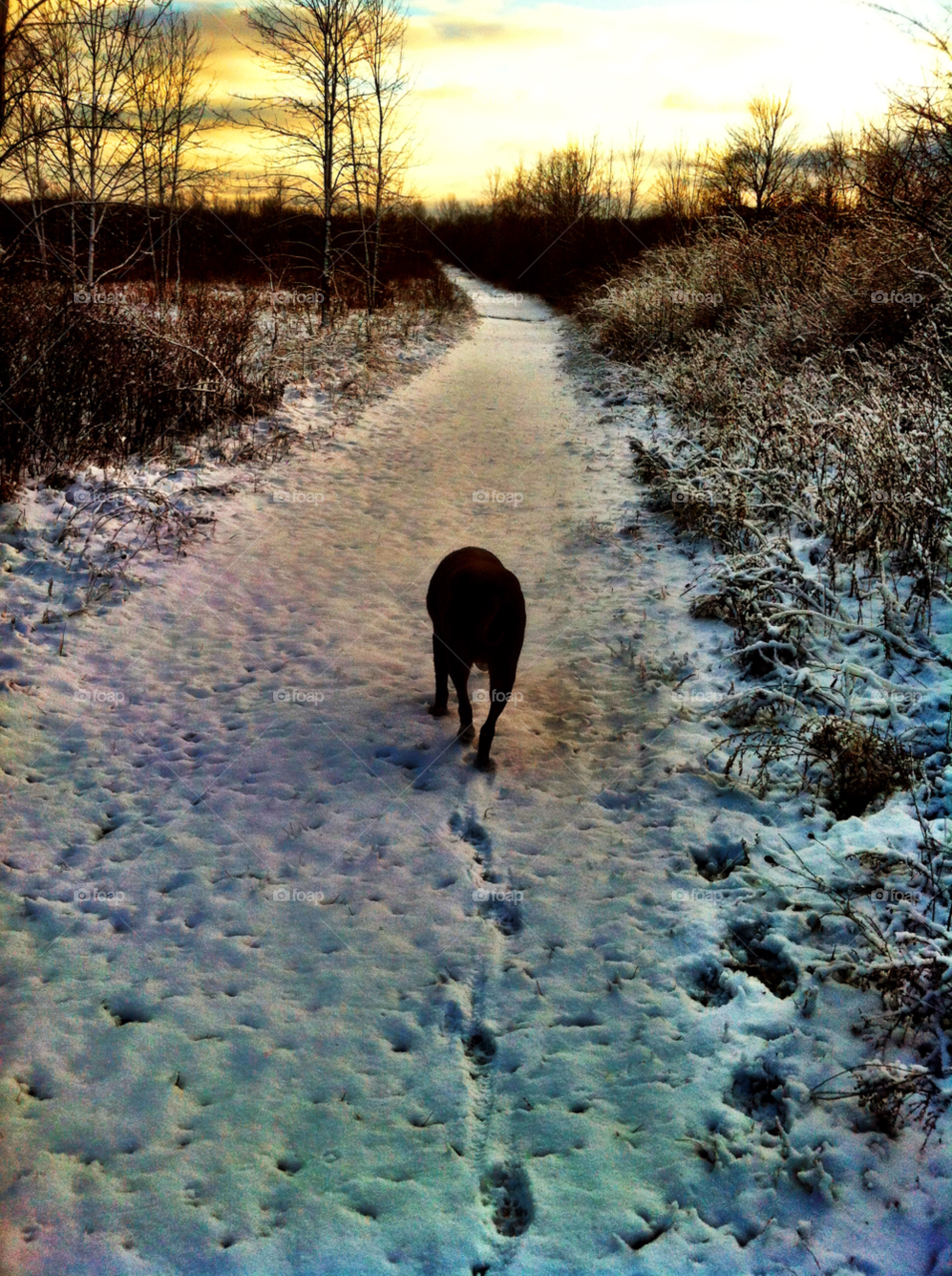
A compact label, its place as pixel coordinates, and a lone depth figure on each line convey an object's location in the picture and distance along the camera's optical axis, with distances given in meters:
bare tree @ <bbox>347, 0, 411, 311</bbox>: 16.31
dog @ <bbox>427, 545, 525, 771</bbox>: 3.95
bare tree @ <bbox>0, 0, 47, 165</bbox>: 5.63
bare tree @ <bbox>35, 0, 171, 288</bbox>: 11.06
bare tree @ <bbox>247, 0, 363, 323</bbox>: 15.40
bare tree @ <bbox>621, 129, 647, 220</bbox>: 31.14
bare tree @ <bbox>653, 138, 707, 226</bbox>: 22.67
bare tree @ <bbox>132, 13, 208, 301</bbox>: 15.20
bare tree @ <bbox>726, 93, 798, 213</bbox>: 23.97
